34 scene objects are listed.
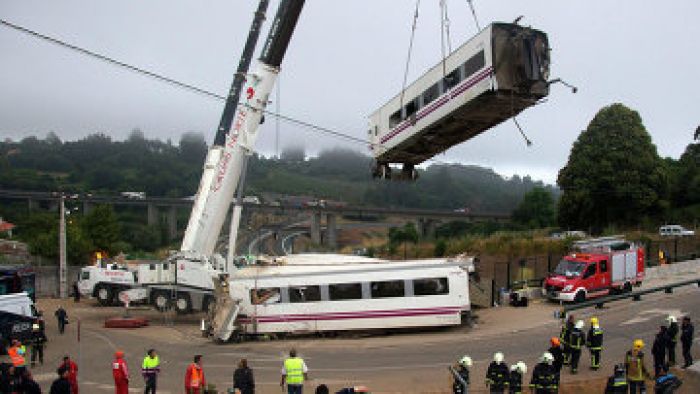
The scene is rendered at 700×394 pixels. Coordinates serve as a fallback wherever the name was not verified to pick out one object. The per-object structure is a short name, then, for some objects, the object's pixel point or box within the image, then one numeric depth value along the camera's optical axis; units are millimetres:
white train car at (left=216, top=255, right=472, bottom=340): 22297
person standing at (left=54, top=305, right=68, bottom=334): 26141
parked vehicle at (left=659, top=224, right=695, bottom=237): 41812
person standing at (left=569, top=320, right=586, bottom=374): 16250
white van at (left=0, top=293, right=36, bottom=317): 21562
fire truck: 26562
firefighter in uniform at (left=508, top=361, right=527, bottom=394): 12852
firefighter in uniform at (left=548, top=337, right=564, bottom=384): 15086
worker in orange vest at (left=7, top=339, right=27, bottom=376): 14672
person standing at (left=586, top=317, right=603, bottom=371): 16172
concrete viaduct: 87125
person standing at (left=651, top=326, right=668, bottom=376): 15586
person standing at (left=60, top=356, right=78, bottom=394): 12990
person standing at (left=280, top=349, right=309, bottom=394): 13031
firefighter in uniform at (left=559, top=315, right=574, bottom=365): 16516
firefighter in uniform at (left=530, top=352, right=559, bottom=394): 12867
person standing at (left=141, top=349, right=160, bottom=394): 14148
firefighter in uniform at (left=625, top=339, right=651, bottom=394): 13930
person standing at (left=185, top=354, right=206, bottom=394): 12898
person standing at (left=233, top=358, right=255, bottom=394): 12328
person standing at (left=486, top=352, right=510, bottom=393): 13078
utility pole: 37012
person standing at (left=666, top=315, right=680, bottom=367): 16266
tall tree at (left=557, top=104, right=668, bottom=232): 48062
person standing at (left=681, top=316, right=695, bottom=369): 16344
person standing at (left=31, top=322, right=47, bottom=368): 19828
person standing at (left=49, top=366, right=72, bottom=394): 11250
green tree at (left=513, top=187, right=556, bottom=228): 75625
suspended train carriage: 16266
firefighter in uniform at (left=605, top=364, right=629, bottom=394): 12805
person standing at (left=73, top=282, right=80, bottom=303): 36312
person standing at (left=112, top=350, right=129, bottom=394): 14086
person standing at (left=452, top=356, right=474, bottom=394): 12914
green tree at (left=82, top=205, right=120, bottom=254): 54031
